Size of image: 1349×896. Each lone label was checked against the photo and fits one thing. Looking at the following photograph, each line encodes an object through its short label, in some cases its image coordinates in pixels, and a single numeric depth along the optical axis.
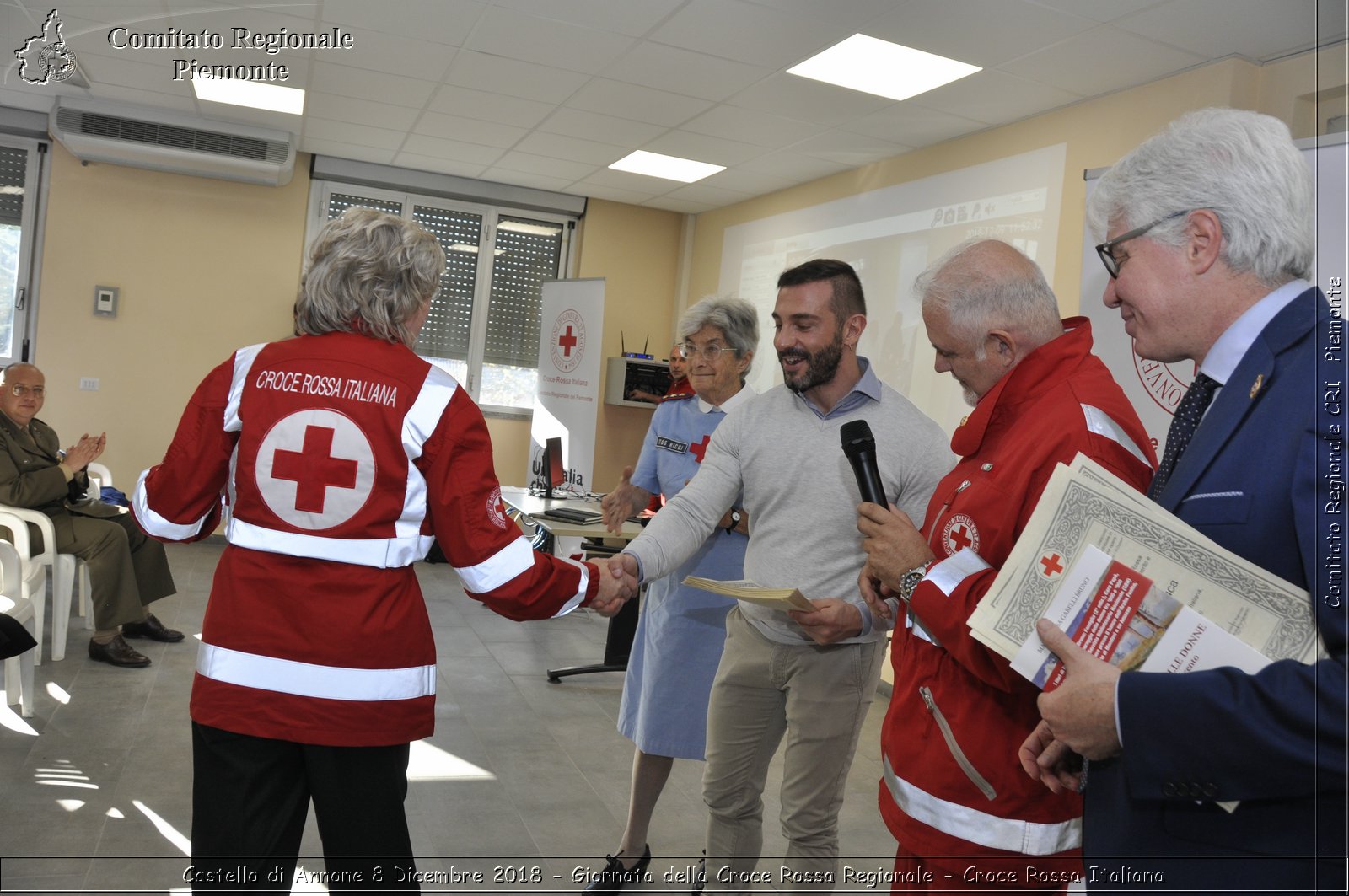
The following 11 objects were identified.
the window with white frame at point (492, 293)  8.62
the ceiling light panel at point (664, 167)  7.07
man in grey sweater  2.15
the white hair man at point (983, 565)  1.37
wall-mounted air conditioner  6.91
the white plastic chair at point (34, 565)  3.99
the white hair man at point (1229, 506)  0.88
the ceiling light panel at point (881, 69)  4.55
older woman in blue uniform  2.75
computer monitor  5.37
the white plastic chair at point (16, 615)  3.62
